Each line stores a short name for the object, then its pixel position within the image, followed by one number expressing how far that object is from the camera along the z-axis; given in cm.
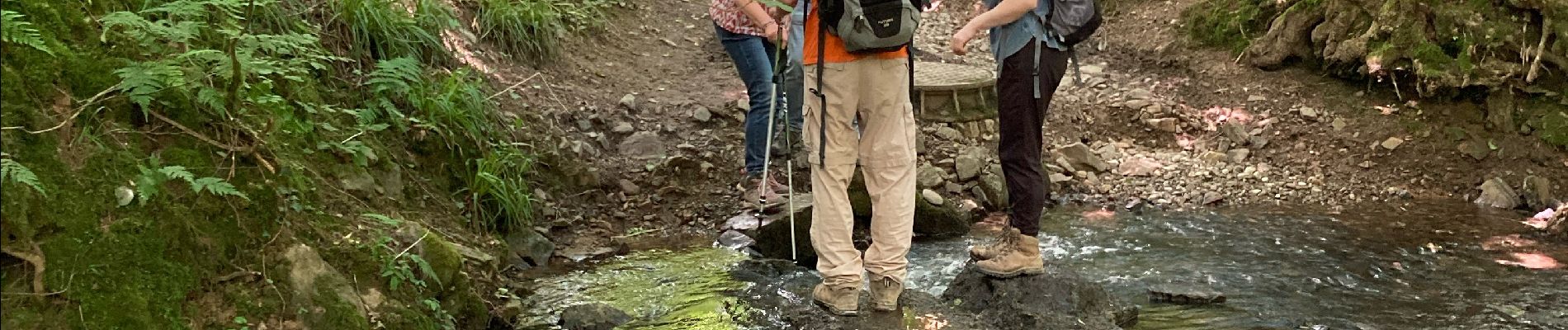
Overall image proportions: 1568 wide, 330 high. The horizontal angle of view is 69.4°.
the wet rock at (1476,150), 799
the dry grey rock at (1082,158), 810
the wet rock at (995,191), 740
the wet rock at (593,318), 475
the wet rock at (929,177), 732
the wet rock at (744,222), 652
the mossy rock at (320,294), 362
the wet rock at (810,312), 437
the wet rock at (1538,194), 744
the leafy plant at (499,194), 588
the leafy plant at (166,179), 327
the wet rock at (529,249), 592
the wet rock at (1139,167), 809
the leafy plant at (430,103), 575
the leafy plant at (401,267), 406
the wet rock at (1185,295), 522
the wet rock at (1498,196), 753
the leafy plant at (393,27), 605
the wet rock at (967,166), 753
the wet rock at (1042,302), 452
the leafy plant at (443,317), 418
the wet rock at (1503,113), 804
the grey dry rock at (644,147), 734
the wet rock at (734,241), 637
